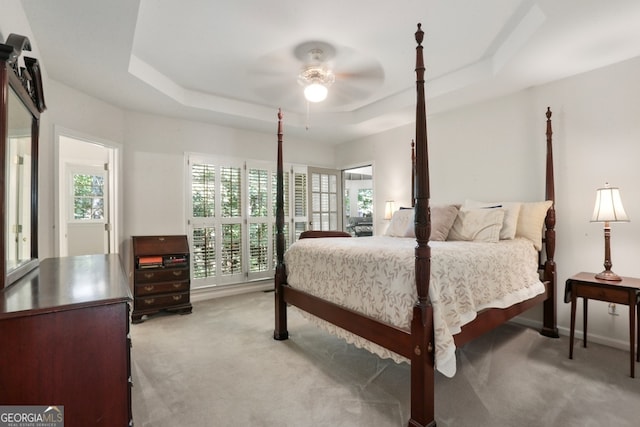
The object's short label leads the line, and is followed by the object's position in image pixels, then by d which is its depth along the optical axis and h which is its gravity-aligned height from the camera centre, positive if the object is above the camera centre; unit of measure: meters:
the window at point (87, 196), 5.12 +0.29
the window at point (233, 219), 4.32 -0.10
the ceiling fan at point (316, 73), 2.78 +1.45
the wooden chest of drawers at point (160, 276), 3.49 -0.75
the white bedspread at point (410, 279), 1.76 -0.47
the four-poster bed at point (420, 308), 1.63 -0.67
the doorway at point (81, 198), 4.93 +0.25
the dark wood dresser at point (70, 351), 0.90 -0.44
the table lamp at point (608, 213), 2.37 -0.03
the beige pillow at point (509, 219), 2.84 -0.08
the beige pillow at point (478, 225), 2.76 -0.14
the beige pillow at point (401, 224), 3.35 -0.15
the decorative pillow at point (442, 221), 2.95 -0.10
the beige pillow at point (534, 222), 2.87 -0.11
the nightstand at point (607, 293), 2.14 -0.62
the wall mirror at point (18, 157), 1.20 +0.27
